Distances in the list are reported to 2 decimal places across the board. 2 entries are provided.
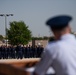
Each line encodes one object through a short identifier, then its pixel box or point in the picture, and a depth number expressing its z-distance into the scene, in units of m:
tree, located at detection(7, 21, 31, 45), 68.19
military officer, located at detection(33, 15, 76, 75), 2.99
